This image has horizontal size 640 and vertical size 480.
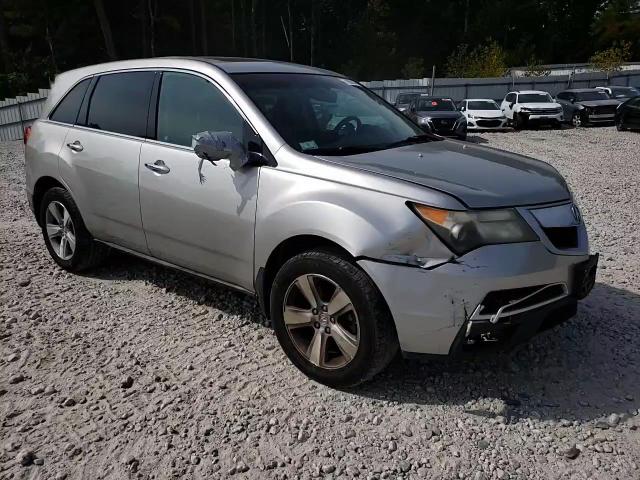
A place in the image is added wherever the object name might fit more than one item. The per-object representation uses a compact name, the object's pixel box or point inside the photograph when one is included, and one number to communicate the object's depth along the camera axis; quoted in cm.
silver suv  280
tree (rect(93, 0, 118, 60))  3732
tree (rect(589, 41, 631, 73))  3944
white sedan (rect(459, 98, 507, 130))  2053
